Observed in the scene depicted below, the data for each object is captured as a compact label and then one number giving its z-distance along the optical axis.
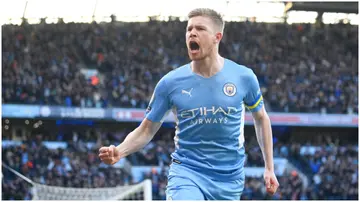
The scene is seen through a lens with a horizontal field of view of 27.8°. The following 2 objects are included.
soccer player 5.48
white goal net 20.31
